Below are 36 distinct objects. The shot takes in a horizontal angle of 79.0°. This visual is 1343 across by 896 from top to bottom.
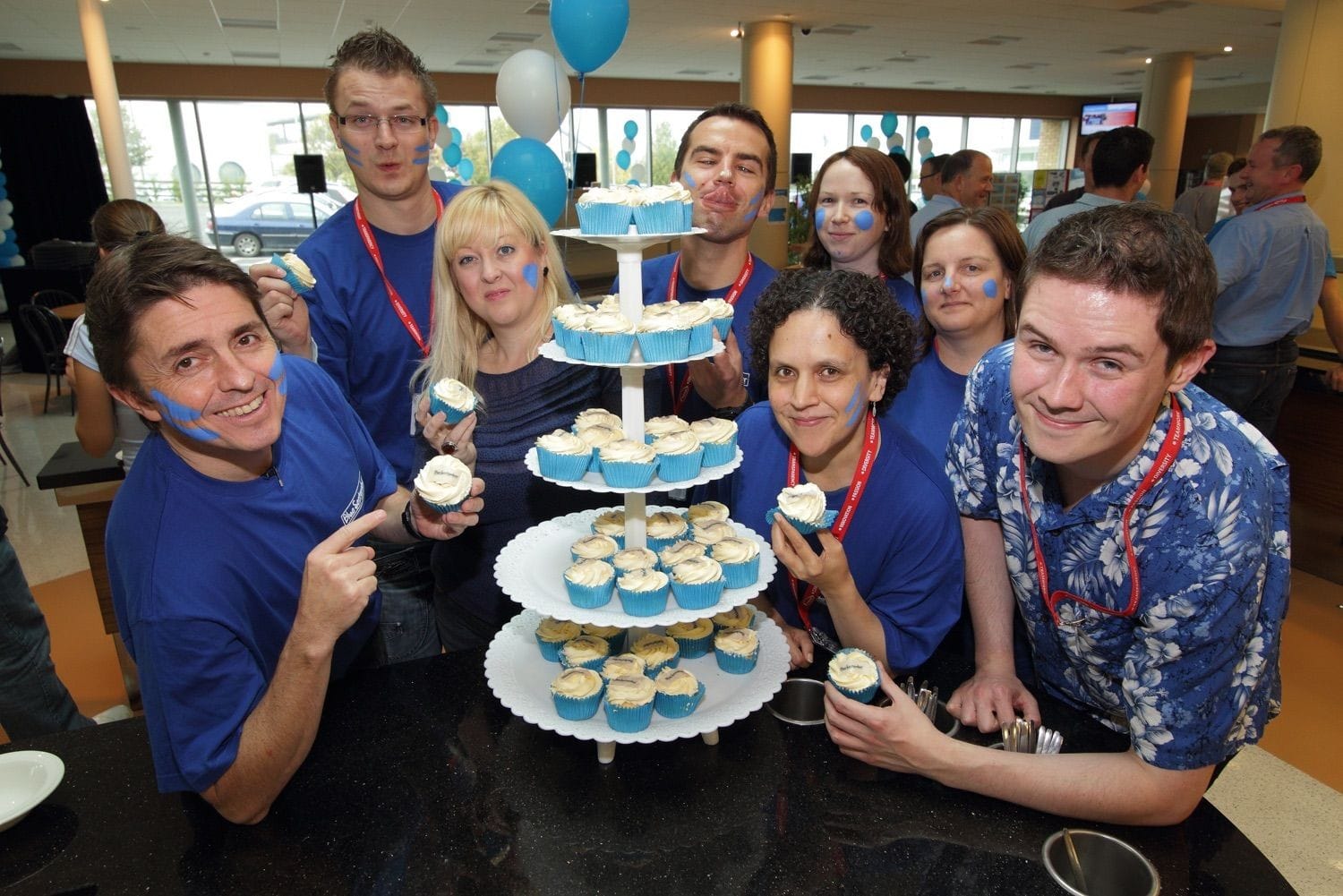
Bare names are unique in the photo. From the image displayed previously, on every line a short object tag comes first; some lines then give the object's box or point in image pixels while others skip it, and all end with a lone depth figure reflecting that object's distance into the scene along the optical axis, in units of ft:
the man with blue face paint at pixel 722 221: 8.71
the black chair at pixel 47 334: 28.14
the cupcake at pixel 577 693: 5.19
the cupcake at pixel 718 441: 5.42
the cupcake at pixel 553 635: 5.77
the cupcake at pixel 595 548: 5.37
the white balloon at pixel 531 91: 14.19
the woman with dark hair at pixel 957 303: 8.25
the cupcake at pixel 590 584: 5.11
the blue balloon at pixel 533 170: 12.84
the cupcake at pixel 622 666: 5.39
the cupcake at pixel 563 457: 5.29
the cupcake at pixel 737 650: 5.66
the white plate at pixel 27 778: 5.06
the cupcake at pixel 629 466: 5.05
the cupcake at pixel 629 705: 5.12
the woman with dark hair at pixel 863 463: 6.06
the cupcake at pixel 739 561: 5.36
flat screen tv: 67.10
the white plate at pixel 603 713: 5.12
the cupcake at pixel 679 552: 5.38
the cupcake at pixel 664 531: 5.74
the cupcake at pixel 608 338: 5.10
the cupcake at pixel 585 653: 5.54
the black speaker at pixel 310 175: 42.70
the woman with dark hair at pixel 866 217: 9.80
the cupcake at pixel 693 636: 5.88
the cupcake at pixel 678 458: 5.20
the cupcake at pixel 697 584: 5.16
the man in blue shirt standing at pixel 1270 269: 15.69
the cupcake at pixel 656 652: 5.53
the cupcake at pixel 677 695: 5.27
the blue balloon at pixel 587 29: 10.83
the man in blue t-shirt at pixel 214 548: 4.81
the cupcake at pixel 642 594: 5.03
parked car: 52.95
